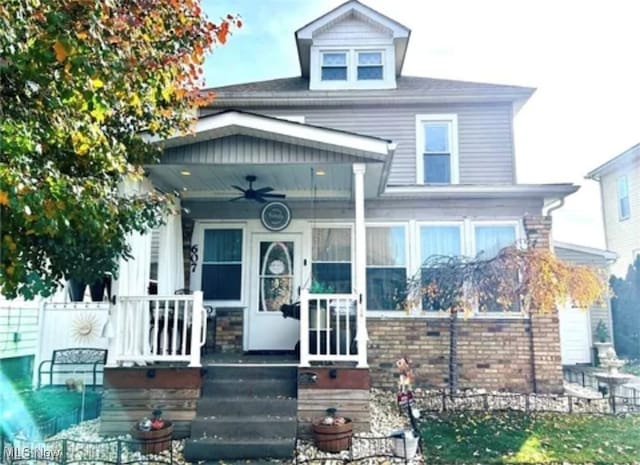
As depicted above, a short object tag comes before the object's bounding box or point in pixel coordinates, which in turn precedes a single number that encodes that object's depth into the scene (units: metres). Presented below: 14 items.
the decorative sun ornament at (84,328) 8.66
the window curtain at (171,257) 7.55
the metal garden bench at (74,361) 8.27
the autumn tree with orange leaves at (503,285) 6.60
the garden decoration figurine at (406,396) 5.69
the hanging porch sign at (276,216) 8.62
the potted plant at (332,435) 5.22
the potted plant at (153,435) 5.14
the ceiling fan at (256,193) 7.38
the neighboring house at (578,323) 12.12
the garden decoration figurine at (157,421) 5.22
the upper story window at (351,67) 10.30
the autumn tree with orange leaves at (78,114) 3.52
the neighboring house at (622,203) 14.79
